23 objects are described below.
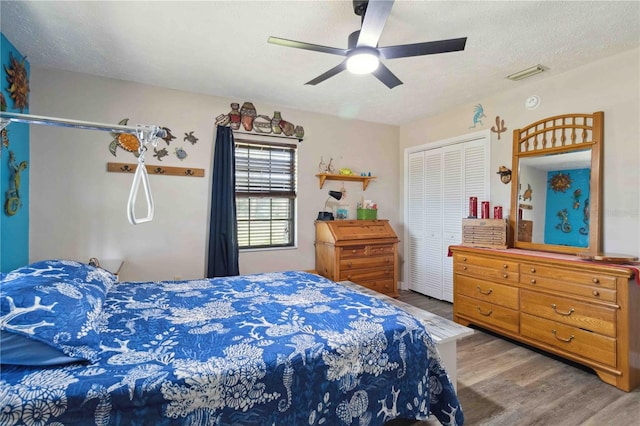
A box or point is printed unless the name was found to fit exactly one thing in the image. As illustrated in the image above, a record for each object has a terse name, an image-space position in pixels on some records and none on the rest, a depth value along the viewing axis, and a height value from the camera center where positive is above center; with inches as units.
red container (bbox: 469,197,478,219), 135.3 +2.9
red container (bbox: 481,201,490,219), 131.3 +2.0
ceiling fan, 68.8 +39.7
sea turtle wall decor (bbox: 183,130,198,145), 131.3 +31.8
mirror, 102.5 +10.8
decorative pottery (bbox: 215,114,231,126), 136.9 +41.4
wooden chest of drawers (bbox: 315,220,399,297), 145.3 -19.6
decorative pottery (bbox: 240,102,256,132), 141.3 +45.1
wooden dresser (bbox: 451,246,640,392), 83.1 -28.9
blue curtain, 132.4 -2.1
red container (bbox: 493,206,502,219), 125.0 +0.7
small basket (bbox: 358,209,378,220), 164.4 -0.5
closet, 144.5 +7.5
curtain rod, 141.6 +37.0
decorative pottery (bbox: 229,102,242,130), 139.3 +43.9
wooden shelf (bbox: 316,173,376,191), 157.4 +18.8
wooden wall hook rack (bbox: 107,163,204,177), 120.0 +17.3
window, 144.8 +9.1
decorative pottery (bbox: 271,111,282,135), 147.7 +43.2
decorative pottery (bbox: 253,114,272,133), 144.1 +41.8
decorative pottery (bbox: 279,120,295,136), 149.9 +41.8
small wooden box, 120.0 -7.7
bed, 39.8 -22.3
